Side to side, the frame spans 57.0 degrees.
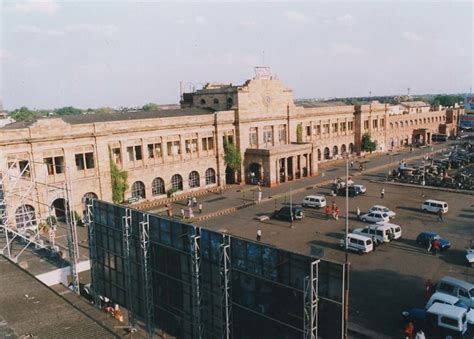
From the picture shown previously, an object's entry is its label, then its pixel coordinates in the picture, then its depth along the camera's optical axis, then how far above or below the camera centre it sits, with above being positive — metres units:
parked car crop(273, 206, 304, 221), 44.94 -12.54
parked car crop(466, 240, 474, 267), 31.67 -12.46
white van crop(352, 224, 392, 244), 36.53 -12.17
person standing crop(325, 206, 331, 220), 45.31 -12.60
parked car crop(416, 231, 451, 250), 34.78 -12.42
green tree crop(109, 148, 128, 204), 49.72 -9.54
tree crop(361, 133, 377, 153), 87.50 -11.22
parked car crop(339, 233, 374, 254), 34.53 -12.28
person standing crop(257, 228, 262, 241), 37.34 -12.40
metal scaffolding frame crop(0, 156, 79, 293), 33.02 -10.42
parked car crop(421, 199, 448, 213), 45.47 -12.61
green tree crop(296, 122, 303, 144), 73.31 -7.15
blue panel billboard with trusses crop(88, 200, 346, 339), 16.39 -8.55
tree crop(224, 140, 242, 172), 62.16 -8.77
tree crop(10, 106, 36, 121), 180.91 -5.89
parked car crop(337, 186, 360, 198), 54.75 -12.93
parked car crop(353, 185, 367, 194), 55.19 -12.66
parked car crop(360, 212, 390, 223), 42.22 -12.57
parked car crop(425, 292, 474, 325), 24.45 -12.10
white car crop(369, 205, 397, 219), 43.78 -12.33
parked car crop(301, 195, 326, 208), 49.59 -12.62
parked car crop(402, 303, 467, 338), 22.80 -12.37
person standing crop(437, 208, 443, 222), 43.09 -12.89
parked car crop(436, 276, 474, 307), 25.73 -12.10
